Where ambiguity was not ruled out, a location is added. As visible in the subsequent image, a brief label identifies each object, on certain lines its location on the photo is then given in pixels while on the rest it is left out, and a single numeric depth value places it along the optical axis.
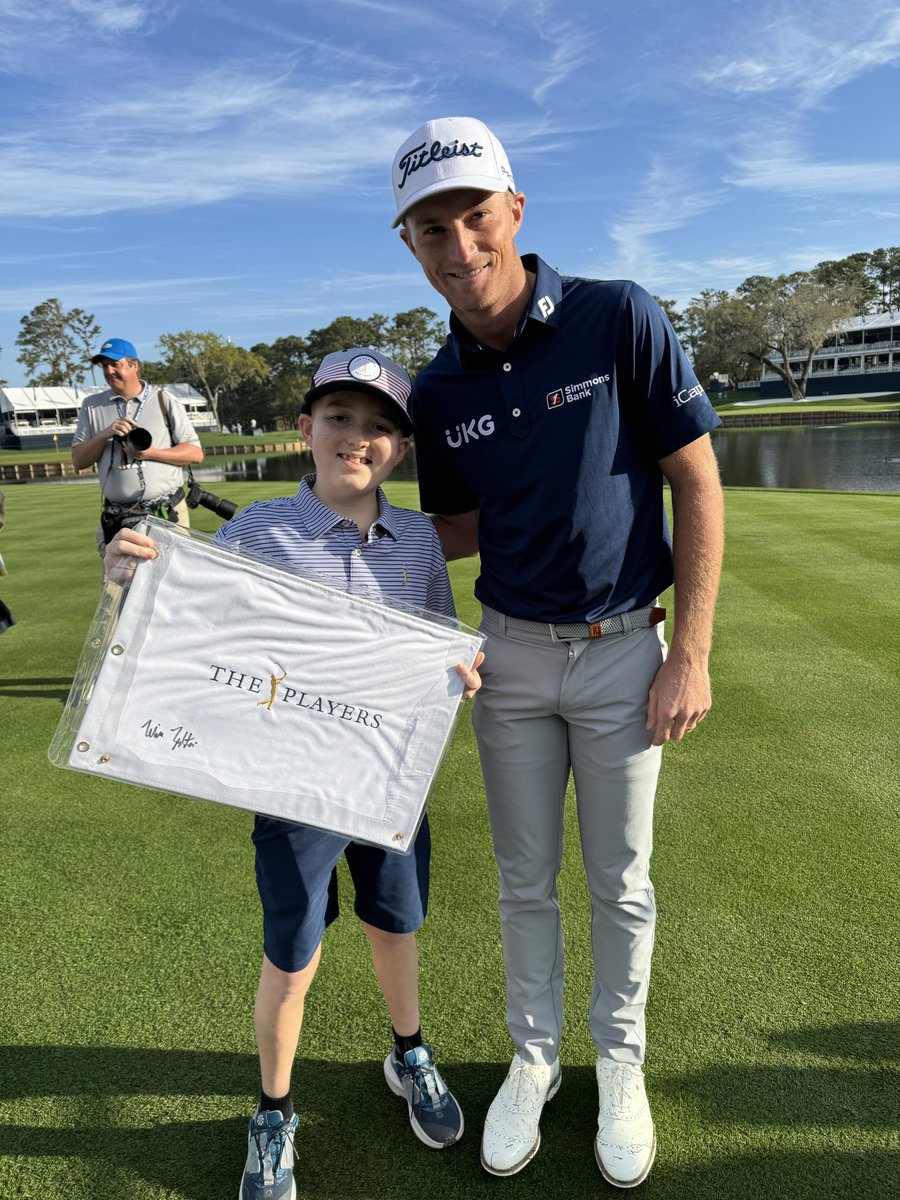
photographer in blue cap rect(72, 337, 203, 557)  5.16
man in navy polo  1.95
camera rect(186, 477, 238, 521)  4.45
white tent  82.31
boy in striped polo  1.92
